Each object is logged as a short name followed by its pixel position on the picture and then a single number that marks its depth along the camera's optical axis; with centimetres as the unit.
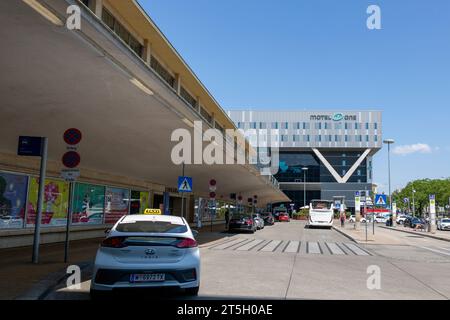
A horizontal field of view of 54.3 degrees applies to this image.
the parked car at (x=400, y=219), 7555
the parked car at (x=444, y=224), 4849
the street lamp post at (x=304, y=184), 10090
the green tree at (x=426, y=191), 9528
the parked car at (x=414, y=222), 4710
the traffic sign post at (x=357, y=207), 3683
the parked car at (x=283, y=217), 6662
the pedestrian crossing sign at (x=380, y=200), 2773
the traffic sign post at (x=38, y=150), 1095
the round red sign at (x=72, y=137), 1098
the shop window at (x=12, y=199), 1411
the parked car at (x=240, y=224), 3027
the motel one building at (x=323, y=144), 10619
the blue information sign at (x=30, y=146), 1097
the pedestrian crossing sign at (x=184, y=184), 1842
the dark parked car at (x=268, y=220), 4897
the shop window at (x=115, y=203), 2208
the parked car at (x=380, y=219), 8425
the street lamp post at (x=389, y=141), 4700
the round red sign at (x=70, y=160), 1109
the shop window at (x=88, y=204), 1881
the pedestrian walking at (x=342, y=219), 4998
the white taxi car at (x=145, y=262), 662
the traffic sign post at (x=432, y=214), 3529
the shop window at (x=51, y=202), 1557
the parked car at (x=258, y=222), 3559
